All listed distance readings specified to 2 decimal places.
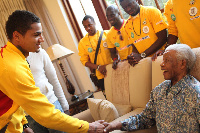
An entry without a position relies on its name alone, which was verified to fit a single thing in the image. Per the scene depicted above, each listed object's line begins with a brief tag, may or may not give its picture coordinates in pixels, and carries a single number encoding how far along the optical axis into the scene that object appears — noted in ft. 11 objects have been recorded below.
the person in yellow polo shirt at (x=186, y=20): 6.07
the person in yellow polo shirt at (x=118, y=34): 8.52
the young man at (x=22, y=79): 3.95
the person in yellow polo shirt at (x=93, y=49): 10.07
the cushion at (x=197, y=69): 4.70
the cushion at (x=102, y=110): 7.02
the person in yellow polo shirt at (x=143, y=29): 7.20
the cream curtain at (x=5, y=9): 14.33
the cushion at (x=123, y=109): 7.36
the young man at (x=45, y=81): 6.38
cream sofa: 6.08
